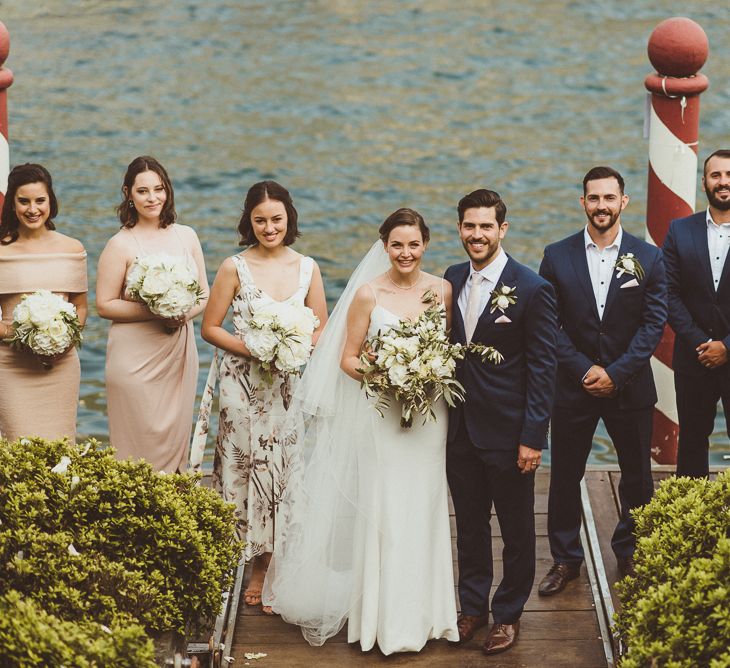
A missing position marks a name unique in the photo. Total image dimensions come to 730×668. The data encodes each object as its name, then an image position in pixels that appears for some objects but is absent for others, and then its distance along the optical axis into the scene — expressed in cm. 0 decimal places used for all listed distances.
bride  1199
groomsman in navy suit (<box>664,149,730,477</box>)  1325
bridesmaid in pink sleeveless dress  1334
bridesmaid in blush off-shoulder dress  1327
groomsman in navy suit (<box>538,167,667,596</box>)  1246
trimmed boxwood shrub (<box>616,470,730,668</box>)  924
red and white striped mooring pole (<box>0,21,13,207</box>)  1484
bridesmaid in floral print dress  1279
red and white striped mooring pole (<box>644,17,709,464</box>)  1520
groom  1159
